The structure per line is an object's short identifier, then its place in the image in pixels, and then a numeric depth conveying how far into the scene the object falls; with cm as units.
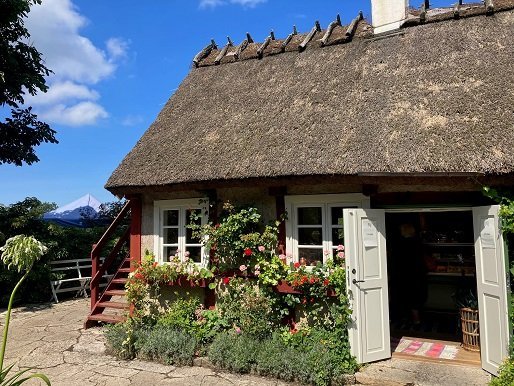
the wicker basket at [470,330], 621
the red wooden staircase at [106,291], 833
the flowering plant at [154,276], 725
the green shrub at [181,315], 695
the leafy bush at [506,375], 462
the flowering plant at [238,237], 675
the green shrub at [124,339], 666
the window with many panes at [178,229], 763
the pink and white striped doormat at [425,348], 608
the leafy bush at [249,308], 634
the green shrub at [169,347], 630
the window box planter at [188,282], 716
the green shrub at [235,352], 586
